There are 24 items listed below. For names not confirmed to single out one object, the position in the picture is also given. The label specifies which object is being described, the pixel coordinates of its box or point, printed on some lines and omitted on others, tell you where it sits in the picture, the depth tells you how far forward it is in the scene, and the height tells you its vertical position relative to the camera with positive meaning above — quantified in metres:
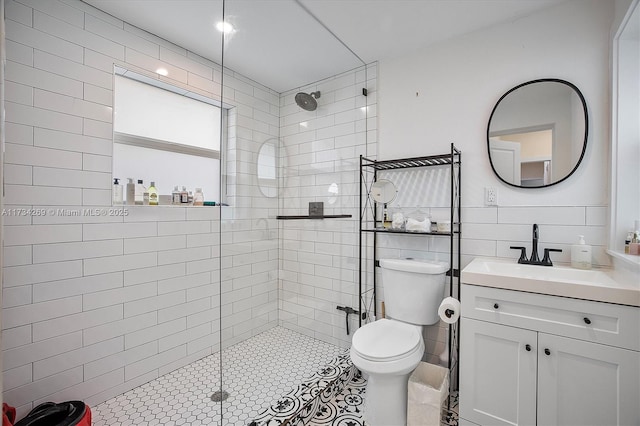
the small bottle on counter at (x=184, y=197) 2.30 +0.10
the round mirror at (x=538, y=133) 1.74 +0.49
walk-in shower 1.64 -0.12
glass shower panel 1.71 +0.10
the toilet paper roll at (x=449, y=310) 1.72 -0.59
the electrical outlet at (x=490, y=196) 1.95 +0.10
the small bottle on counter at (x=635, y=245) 1.42 -0.16
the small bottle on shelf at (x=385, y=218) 2.19 -0.06
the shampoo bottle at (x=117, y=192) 1.94 +0.11
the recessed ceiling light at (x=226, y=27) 1.64 +1.03
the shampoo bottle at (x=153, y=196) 2.11 +0.09
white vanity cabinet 1.26 -0.70
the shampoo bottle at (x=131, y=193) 2.03 +0.11
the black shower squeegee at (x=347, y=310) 2.37 -0.80
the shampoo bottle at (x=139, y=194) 2.06 +0.11
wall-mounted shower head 2.09 +0.80
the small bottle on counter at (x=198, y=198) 2.39 +0.09
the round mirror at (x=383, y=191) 2.29 +0.15
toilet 1.60 -0.76
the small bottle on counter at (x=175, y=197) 2.28 +0.09
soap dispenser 1.63 -0.24
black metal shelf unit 2.01 -0.04
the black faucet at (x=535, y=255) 1.73 -0.26
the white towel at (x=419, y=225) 2.00 -0.10
